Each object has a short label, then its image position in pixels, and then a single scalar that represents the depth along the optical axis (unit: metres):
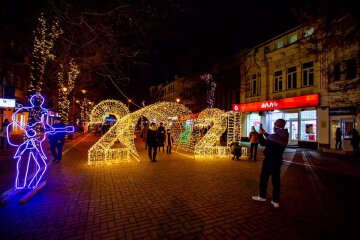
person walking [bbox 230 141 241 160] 11.57
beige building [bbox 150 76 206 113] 31.26
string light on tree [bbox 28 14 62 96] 11.81
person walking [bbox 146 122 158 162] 10.41
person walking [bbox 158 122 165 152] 12.03
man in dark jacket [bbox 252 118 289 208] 5.01
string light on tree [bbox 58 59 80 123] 18.64
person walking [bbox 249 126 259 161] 11.50
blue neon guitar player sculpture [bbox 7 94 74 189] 5.70
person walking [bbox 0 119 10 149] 13.53
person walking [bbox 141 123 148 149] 16.44
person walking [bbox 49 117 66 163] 9.99
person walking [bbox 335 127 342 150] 15.30
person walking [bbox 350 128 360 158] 13.87
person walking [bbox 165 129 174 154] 13.98
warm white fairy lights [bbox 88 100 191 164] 10.28
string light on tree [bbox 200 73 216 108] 28.42
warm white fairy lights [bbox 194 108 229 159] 12.32
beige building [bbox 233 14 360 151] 15.68
